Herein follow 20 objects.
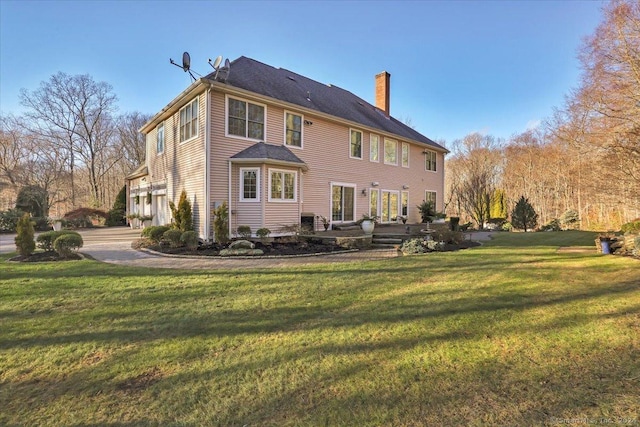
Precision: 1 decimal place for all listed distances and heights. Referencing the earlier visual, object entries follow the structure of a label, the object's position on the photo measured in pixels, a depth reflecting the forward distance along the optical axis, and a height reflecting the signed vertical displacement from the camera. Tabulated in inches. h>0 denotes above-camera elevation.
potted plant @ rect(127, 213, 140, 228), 734.5 -2.3
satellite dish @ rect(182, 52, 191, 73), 420.2 +213.4
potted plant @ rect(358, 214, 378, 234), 466.9 -9.5
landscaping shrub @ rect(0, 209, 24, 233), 703.7 -5.8
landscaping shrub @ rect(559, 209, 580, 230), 881.5 -3.3
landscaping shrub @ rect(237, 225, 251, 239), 436.8 -16.1
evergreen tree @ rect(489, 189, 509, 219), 1075.9 +51.7
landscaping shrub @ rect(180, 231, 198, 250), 379.9 -24.0
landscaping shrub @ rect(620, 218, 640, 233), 384.5 -9.2
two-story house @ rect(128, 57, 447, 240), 446.6 +114.1
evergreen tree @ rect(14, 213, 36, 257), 312.8 -17.8
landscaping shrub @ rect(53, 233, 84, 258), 320.2 -25.2
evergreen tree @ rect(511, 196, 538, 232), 826.8 +7.6
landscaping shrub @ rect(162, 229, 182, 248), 393.4 -20.8
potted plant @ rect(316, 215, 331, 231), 550.9 -2.4
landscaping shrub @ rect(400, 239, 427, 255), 372.8 -33.6
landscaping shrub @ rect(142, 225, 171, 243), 433.1 -18.7
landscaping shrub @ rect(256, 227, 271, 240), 436.4 -17.4
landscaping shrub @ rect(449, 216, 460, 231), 653.3 -7.1
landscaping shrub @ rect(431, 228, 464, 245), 446.9 -24.6
